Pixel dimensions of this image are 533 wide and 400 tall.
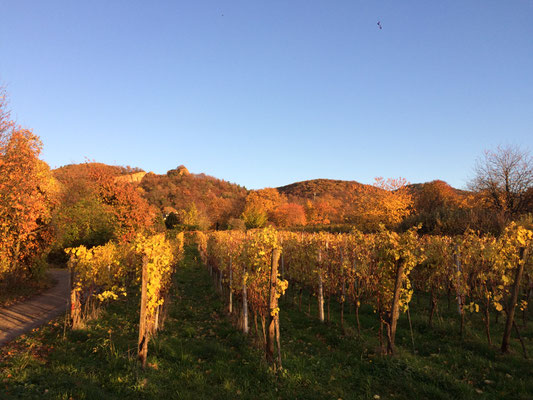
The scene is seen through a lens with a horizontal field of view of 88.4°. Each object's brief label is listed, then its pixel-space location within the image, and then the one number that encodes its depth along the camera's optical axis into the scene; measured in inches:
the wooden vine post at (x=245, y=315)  293.7
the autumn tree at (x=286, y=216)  2241.6
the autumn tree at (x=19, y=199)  434.3
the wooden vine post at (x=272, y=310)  217.3
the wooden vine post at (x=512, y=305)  231.9
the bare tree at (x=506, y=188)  922.1
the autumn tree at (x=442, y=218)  749.3
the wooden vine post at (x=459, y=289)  270.0
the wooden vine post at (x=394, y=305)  232.4
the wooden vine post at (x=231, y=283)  335.9
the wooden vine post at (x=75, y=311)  296.8
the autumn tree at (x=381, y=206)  1186.0
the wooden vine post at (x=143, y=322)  208.7
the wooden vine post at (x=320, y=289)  338.2
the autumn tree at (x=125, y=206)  575.2
